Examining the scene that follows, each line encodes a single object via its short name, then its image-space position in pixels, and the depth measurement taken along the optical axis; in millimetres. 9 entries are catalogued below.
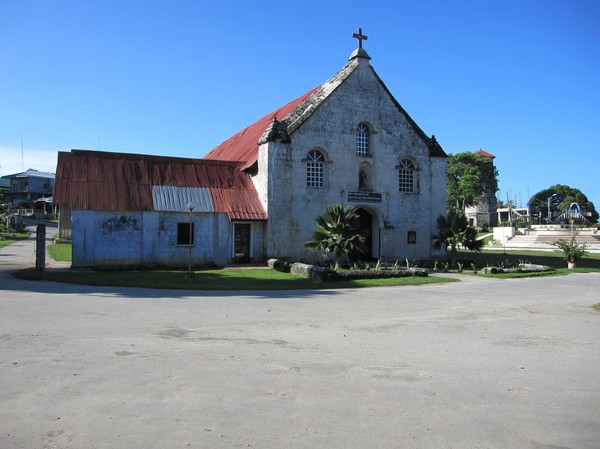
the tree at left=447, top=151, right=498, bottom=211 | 74562
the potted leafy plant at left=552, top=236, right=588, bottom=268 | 27844
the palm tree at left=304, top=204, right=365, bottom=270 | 22250
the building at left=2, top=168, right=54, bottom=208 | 105062
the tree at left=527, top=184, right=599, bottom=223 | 93375
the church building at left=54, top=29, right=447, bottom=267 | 24344
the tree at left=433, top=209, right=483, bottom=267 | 26188
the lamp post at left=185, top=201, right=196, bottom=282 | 18394
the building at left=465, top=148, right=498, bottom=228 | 89062
